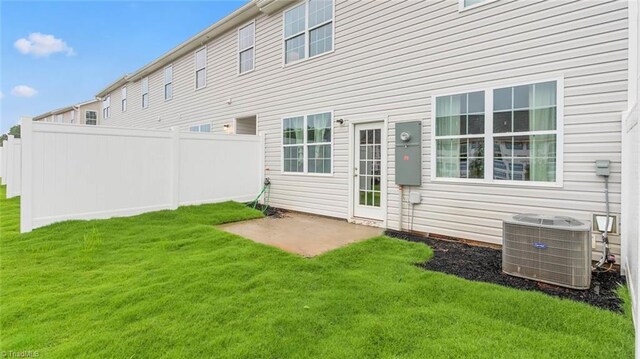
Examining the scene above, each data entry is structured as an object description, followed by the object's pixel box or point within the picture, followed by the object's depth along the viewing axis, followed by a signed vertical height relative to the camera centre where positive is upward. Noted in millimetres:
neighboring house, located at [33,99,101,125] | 23967 +4882
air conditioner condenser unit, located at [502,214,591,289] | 3184 -783
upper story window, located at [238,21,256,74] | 9242 +3896
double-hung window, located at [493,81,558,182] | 4285 +648
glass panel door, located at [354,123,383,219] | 6367 +108
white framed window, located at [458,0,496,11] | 4922 +2808
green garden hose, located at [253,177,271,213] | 8652 -476
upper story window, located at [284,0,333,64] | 7230 +3594
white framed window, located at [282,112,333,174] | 7227 +794
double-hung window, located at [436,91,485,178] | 4906 +683
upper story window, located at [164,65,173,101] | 13180 +3973
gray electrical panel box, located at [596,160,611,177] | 3838 +127
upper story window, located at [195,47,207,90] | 11219 +3950
